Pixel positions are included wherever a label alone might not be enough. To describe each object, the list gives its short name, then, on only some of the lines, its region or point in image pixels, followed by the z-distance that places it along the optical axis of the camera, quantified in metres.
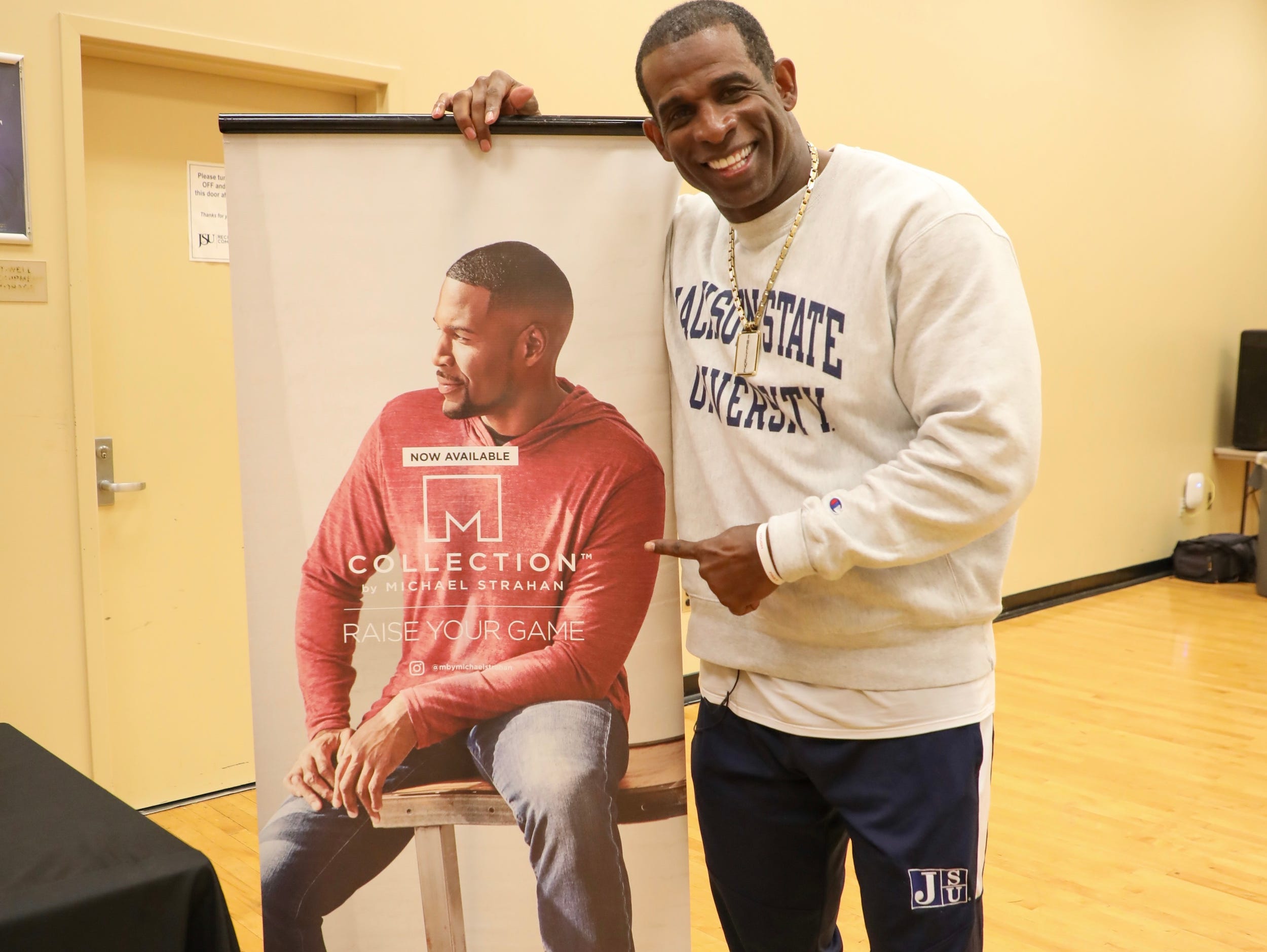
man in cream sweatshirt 1.22
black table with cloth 1.10
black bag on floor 6.14
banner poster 1.50
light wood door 2.92
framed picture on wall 2.65
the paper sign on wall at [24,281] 2.69
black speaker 6.30
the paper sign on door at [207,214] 3.04
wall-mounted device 6.48
